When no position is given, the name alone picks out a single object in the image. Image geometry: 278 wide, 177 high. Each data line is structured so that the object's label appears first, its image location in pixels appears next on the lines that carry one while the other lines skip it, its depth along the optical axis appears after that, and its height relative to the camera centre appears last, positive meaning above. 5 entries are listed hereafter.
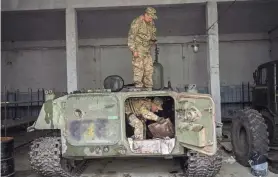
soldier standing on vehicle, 5.26 +0.72
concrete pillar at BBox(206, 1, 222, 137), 8.90 +1.02
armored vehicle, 4.45 -0.61
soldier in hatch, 4.74 -0.27
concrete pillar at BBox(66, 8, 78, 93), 9.06 +1.44
